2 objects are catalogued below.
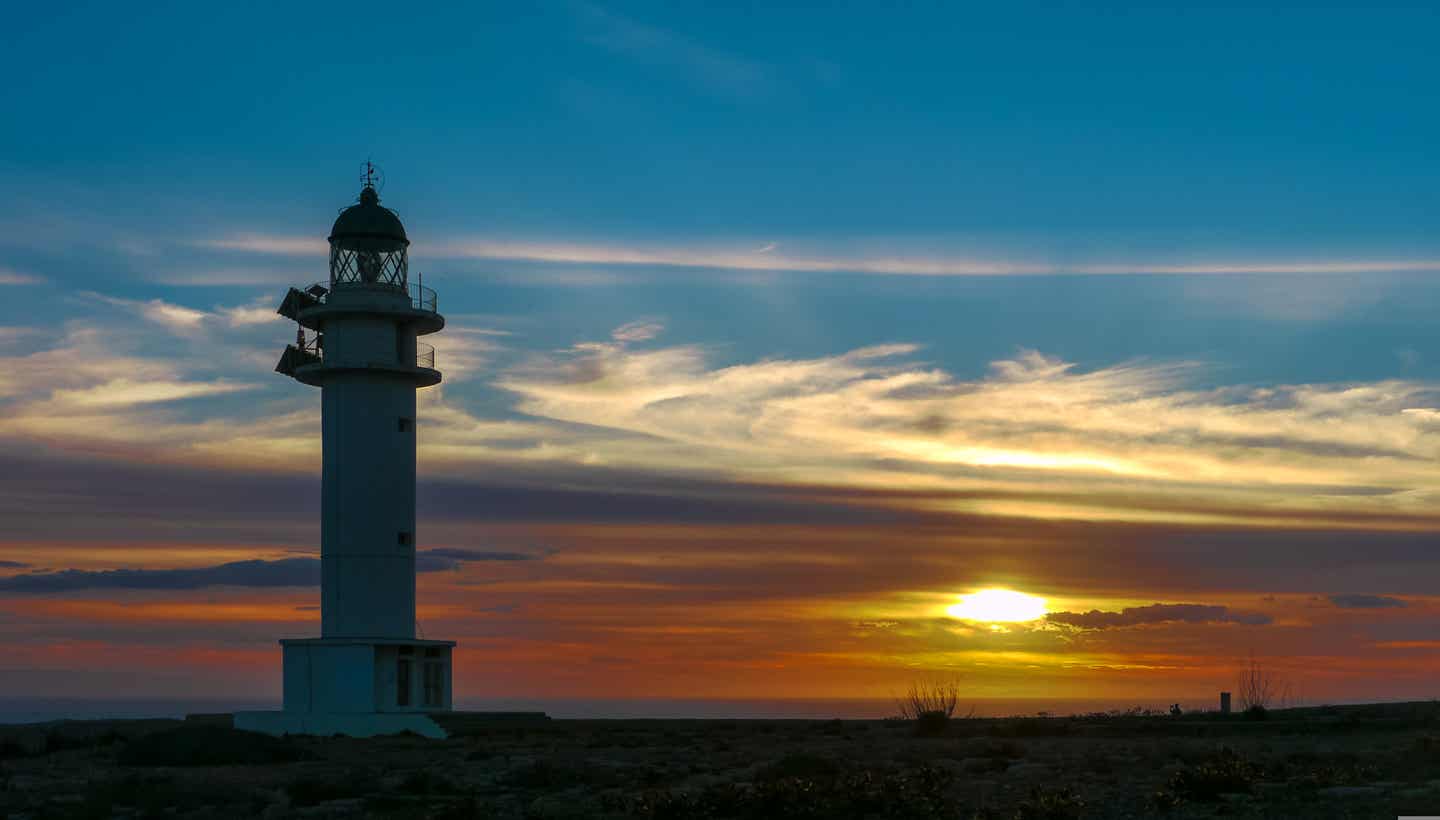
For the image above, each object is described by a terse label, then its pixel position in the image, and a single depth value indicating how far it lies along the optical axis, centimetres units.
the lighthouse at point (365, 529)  4962
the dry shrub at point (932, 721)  4109
